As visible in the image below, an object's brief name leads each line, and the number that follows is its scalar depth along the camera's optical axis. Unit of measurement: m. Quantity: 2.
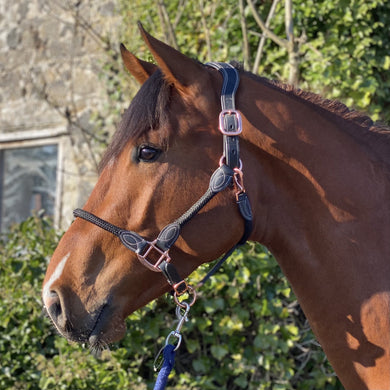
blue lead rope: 2.72
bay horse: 2.65
